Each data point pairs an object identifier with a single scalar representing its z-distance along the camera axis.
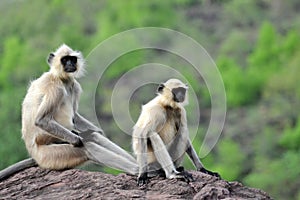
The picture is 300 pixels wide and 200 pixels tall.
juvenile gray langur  16.36
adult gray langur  17.02
